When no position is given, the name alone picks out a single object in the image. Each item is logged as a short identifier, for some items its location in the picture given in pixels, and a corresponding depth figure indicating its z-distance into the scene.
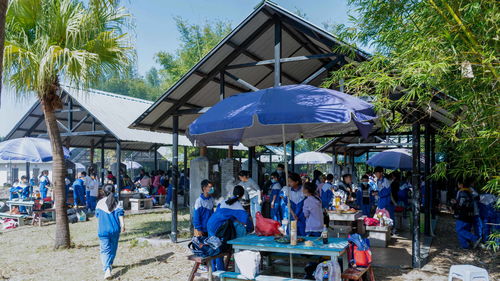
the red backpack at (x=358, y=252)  5.16
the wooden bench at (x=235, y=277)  4.83
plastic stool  4.16
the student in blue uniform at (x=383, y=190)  9.75
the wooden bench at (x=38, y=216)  11.89
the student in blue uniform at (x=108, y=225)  6.41
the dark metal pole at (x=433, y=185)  11.29
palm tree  7.10
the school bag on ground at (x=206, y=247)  5.34
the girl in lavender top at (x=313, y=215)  6.26
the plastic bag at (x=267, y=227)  5.61
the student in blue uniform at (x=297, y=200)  6.48
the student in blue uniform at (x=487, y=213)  8.37
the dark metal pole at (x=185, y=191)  17.08
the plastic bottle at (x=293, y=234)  4.93
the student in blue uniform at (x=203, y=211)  6.19
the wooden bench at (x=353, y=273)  4.75
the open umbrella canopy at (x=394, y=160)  14.80
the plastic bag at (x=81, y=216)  12.60
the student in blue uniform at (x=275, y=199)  8.51
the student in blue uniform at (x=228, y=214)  5.70
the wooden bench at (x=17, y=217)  11.95
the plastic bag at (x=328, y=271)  4.64
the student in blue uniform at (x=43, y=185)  13.81
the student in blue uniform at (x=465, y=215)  8.18
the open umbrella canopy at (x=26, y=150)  12.65
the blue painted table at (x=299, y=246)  4.69
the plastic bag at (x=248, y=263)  4.91
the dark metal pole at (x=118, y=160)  14.13
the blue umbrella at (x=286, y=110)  4.55
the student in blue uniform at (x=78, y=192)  13.61
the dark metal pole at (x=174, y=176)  8.95
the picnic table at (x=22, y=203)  12.20
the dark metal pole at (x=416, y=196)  6.66
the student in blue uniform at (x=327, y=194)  10.17
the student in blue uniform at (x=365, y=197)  11.38
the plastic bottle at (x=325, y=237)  4.98
